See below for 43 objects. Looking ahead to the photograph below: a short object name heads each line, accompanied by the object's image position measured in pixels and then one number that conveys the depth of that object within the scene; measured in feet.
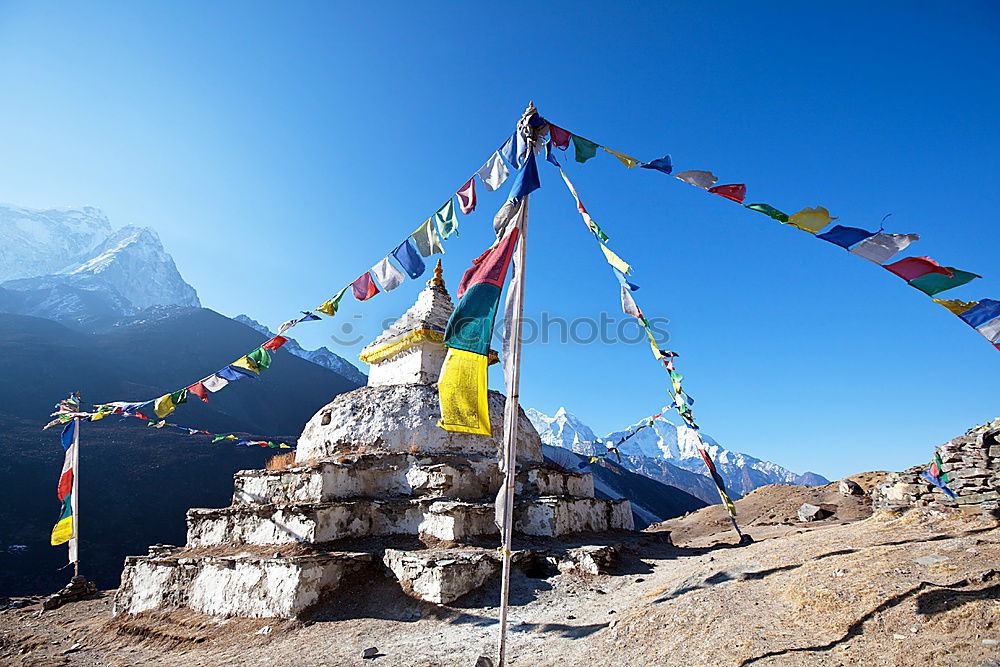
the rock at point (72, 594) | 35.01
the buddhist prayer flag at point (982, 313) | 14.64
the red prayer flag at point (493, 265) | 16.31
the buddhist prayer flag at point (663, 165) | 17.79
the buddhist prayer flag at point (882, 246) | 15.05
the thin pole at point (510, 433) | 14.11
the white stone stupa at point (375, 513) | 23.16
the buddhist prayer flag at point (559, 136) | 19.06
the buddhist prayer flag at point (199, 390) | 31.01
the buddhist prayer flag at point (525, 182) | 17.26
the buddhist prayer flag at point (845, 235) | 15.33
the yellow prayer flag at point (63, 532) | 38.22
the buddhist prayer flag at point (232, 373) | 30.50
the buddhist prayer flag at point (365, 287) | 24.56
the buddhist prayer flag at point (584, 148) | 19.04
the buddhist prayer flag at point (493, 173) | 20.08
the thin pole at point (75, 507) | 38.11
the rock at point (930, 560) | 16.66
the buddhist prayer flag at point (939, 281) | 14.65
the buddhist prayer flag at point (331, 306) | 26.04
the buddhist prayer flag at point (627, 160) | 18.29
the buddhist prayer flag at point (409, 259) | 22.62
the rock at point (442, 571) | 21.53
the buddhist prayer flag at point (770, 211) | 16.46
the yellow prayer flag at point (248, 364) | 29.84
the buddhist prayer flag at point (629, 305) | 24.43
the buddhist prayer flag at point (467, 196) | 21.06
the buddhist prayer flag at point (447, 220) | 21.48
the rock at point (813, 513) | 50.52
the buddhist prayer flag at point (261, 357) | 29.94
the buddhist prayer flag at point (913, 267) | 14.89
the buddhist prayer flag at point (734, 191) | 17.30
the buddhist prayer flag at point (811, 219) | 15.61
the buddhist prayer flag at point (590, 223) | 21.21
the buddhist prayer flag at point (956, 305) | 15.07
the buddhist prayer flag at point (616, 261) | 21.90
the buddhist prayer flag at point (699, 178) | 17.56
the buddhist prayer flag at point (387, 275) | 23.25
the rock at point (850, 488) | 54.24
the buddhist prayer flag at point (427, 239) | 21.95
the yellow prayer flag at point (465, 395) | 15.44
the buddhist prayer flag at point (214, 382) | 31.22
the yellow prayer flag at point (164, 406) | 30.47
